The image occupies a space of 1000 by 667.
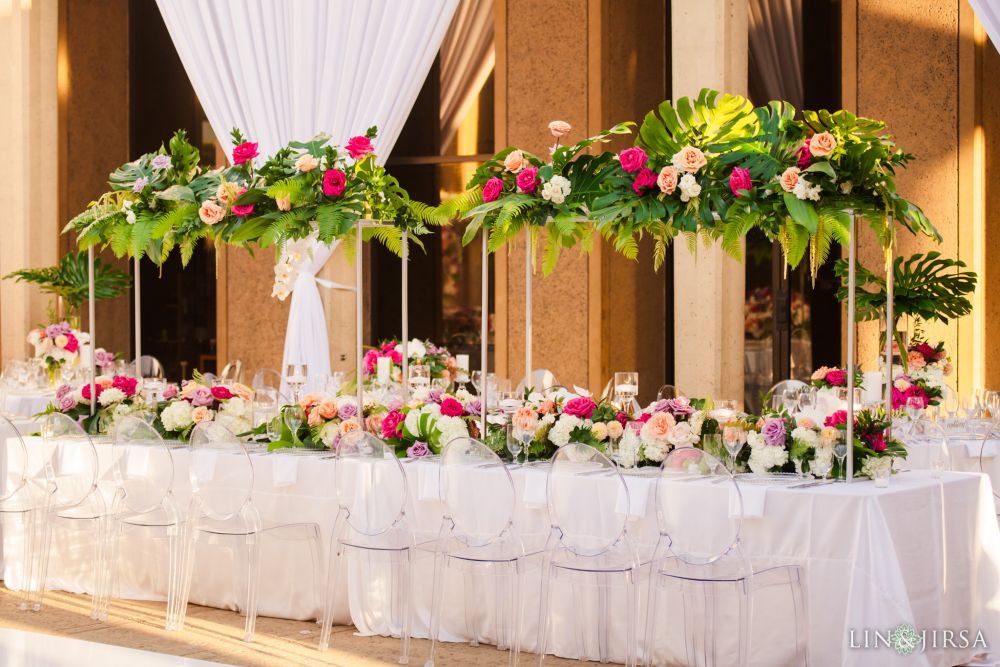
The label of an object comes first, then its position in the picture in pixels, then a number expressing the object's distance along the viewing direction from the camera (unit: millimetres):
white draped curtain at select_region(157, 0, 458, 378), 8461
